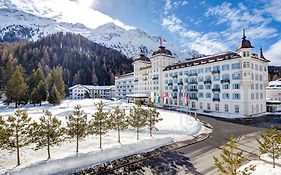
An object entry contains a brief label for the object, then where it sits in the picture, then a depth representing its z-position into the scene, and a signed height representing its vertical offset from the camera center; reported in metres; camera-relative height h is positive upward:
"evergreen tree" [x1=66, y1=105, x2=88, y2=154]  19.89 -4.06
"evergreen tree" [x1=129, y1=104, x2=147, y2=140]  25.64 -4.15
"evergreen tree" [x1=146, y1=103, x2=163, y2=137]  27.61 -3.71
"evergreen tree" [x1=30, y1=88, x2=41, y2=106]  59.47 -1.90
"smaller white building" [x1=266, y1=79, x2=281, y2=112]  68.69 -0.92
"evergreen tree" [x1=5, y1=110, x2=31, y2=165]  16.19 -3.56
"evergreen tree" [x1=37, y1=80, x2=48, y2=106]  61.33 +0.43
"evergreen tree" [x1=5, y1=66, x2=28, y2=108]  55.62 +0.80
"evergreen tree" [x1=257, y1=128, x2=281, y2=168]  15.19 -4.51
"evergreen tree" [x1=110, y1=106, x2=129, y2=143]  24.27 -4.32
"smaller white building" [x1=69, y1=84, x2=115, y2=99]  117.62 -0.76
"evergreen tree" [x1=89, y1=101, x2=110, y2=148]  22.23 -4.13
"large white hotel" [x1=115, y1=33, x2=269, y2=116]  47.03 +2.66
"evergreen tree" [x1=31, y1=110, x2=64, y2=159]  17.88 -4.19
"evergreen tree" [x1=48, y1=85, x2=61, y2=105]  61.59 -2.08
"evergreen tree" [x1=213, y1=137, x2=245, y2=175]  9.66 -3.96
